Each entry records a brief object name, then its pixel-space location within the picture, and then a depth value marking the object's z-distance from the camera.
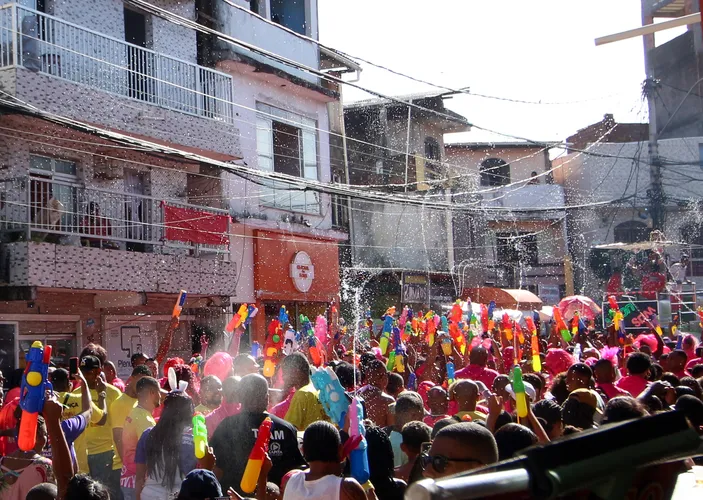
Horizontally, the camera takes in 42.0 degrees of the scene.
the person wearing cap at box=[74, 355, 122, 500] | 6.81
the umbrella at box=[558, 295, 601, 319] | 20.09
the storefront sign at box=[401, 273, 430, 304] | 26.45
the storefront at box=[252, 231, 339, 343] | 19.72
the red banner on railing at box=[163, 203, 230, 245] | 16.42
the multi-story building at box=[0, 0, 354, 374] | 14.09
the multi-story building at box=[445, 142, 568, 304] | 31.83
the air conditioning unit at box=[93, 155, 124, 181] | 16.00
